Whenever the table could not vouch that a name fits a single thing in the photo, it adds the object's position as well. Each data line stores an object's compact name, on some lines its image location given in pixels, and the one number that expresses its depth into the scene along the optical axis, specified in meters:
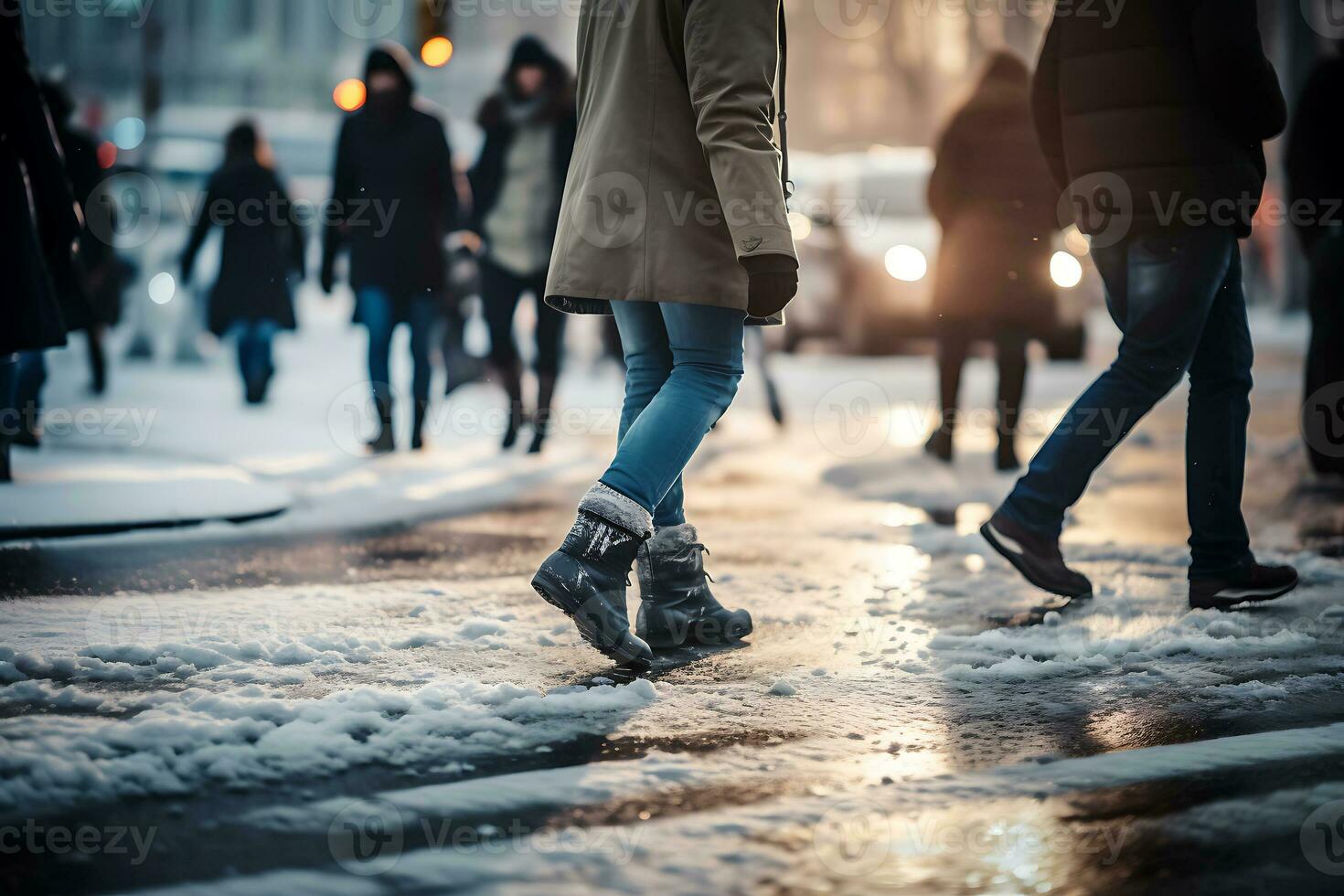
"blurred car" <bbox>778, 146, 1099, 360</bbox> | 13.22
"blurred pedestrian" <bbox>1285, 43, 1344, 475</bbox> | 6.61
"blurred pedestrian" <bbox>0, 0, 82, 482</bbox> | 5.12
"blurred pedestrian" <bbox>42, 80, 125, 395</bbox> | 6.36
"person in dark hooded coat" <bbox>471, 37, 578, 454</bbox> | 8.16
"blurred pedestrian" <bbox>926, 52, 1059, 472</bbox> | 7.20
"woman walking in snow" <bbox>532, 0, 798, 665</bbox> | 3.28
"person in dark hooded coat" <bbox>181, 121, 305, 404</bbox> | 10.67
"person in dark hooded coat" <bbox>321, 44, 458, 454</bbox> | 8.39
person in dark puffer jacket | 4.07
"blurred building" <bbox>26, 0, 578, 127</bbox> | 52.22
